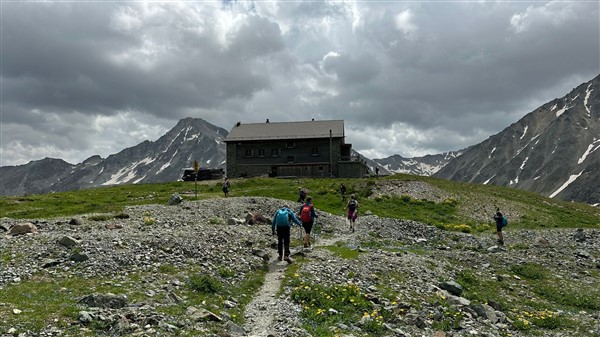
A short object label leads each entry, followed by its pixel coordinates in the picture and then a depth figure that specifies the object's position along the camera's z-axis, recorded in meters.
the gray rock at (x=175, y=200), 48.39
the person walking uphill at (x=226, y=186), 55.94
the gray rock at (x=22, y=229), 26.97
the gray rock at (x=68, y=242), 21.92
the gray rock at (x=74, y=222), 31.99
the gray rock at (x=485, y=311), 17.56
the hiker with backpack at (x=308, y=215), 27.51
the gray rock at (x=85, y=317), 13.06
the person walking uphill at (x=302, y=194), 33.06
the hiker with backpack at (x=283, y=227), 23.72
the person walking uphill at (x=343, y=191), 56.22
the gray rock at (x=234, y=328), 13.98
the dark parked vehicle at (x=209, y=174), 89.62
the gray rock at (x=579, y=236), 40.75
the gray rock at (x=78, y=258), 19.77
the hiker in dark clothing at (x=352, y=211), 38.84
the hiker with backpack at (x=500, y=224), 37.12
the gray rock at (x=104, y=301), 14.59
